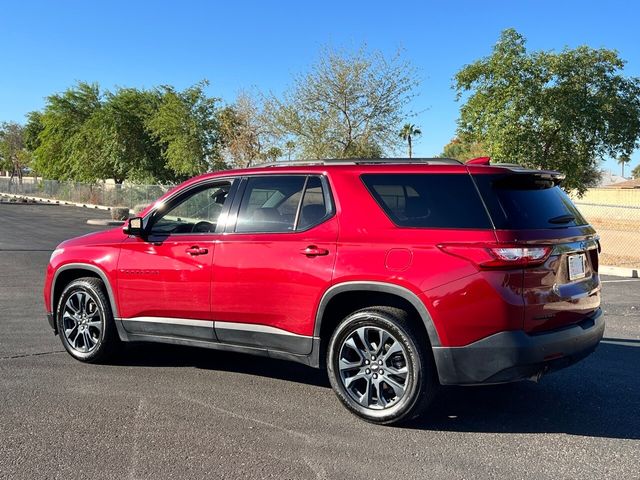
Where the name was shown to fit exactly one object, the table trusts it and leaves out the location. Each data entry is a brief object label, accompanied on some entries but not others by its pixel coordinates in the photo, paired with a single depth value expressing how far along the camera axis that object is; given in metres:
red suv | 3.81
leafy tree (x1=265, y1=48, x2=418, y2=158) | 22.52
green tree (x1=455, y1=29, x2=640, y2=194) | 17.50
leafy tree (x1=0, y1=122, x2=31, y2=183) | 69.38
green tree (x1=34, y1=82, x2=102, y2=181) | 42.31
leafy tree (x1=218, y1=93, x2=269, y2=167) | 29.59
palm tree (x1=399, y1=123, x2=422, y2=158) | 24.36
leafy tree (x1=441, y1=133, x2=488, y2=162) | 20.38
